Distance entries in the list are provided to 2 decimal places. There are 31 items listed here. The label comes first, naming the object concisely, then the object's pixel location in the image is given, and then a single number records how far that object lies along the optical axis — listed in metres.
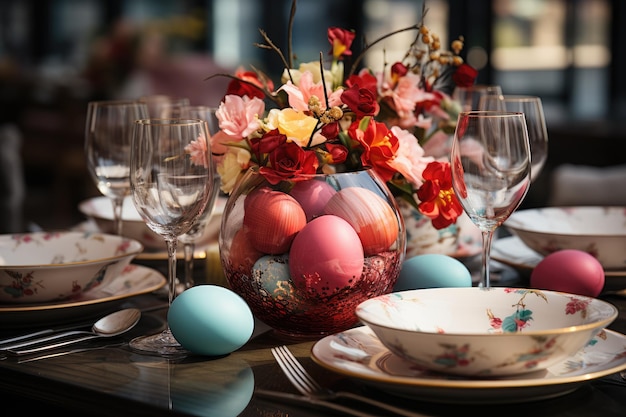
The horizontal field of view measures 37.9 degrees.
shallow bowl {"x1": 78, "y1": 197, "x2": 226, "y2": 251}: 1.44
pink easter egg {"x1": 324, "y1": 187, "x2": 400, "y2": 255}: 0.94
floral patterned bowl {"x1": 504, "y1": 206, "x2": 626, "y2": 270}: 1.23
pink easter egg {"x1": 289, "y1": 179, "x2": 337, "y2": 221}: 0.95
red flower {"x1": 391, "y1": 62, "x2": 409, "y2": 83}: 1.15
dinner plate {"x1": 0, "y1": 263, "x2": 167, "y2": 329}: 1.05
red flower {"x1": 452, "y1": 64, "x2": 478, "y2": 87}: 1.23
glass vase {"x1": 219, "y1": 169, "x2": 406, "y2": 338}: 0.92
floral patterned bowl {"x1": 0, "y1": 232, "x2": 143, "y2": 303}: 1.07
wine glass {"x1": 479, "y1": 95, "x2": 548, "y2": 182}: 1.29
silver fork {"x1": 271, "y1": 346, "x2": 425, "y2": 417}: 0.74
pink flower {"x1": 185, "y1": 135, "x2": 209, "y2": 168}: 0.94
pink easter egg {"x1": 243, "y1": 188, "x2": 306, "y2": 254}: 0.93
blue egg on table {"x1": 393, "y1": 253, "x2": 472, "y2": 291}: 1.06
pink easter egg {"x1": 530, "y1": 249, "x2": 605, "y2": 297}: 1.10
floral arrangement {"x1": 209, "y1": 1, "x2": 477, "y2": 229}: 0.96
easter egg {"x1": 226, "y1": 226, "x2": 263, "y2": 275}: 0.97
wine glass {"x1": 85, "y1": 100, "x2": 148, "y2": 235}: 1.30
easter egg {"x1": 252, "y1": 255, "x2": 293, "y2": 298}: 0.95
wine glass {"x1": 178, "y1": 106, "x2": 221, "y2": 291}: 1.10
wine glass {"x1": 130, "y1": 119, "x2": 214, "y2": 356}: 0.94
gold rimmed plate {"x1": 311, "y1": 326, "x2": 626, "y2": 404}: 0.74
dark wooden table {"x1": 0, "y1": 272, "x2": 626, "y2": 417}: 0.76
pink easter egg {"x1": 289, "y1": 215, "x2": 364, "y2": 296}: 0.91
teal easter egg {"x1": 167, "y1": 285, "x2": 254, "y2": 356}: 0.90
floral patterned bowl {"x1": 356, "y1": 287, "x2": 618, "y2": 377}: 0.74
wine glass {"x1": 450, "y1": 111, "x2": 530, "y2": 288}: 0.95
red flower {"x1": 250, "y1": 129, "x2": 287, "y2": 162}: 0.94
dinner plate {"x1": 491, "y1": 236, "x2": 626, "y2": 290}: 1.20
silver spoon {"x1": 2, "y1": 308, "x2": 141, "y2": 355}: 0.97
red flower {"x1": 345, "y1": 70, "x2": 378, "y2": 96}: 1.06
